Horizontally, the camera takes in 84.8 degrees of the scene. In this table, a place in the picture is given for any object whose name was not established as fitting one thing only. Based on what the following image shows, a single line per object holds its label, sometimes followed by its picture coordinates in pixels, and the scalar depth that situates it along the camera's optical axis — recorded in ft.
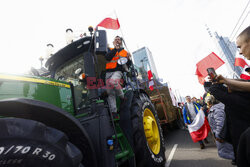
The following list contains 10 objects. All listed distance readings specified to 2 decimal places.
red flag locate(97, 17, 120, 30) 11.39
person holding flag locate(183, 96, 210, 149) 14.91
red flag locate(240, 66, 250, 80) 15.00
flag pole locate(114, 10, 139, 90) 10.80
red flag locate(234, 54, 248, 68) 16.87
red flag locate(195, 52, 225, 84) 15.02
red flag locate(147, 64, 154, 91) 29.81
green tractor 3.12
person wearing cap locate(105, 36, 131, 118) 8.36
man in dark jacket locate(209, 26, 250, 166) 4.51
